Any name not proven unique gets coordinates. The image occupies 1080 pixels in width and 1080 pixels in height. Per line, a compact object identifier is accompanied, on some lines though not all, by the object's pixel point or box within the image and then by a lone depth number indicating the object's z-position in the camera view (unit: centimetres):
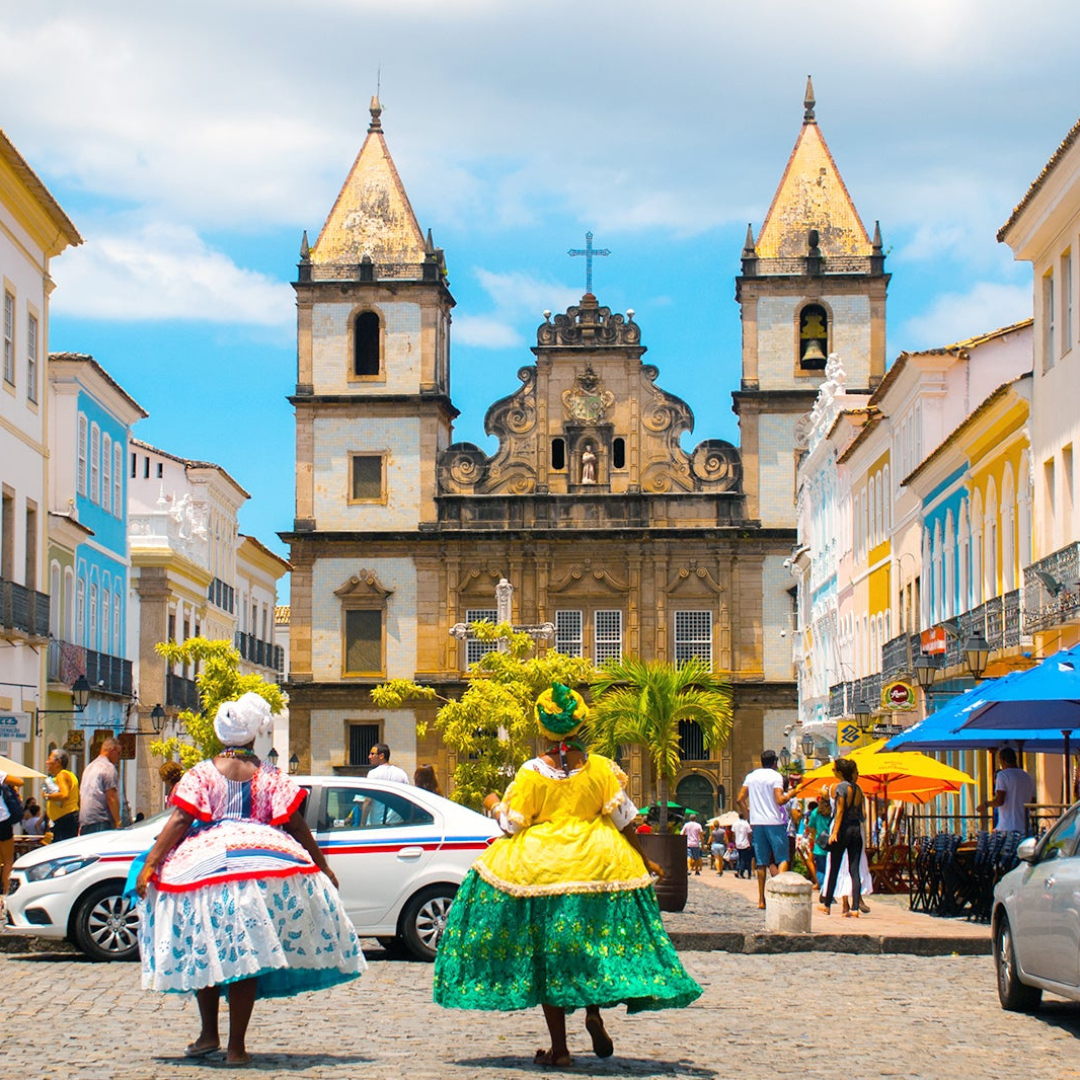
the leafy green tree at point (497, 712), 4697
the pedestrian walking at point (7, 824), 2125
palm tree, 4356
